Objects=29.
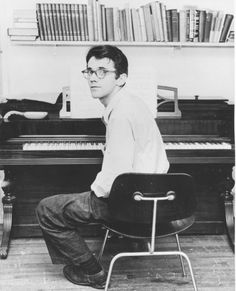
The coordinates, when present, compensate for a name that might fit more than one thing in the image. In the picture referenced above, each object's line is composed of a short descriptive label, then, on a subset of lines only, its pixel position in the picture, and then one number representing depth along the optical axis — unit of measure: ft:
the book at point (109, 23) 11.26
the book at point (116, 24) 11.27
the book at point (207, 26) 11.39
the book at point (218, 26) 11.45
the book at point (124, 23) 11.28
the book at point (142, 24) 11.29
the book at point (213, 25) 11.44
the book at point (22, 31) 11.24
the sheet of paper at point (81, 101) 10.23
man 7.82
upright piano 9.84
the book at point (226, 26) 11.46
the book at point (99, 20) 11.23
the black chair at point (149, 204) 7.27
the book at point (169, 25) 11.32
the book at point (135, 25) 11.27
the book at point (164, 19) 11.30
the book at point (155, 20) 11.25
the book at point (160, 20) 11.27
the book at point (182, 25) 11.34
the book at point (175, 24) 11.33
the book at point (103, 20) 11.25
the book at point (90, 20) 11.21
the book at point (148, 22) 11.27
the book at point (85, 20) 11.23
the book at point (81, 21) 11.23
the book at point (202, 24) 11.36
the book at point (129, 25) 11.25
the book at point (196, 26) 11.36
